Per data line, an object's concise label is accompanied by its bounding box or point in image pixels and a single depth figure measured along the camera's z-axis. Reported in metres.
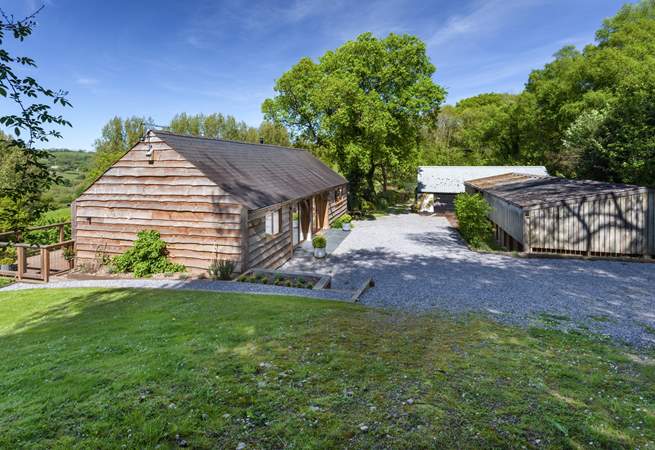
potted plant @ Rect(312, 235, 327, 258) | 17.53
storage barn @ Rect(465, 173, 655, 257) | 16.31
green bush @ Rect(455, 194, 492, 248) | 19.64
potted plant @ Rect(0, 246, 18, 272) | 15.16
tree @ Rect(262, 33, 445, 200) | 29.52
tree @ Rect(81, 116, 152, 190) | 35.56
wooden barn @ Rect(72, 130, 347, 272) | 13.39
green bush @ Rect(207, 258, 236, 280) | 13.06
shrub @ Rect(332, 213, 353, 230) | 26.62
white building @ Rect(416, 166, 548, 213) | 36.12
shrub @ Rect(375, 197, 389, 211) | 39.03
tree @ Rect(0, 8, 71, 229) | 3.79
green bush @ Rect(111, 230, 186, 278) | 13.85
